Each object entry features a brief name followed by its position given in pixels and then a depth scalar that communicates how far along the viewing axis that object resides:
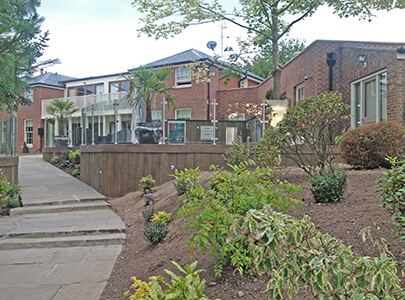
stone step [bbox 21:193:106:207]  8.29
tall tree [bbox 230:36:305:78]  37.34
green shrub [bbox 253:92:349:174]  5.31
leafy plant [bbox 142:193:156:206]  7.42
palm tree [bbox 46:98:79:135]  18.98
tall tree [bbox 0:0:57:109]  4.83
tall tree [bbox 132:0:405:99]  10.15
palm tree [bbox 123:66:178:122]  10.27
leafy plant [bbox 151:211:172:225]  5.55
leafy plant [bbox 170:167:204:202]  3.43
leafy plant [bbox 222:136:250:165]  8.11
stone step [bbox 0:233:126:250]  5.61
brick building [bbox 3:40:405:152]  9.31
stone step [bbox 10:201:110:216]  7.84
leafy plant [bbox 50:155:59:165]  16.00
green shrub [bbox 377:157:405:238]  2.85
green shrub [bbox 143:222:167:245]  4.95
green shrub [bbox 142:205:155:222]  5.97
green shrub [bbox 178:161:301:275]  3.04
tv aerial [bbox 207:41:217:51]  19.41
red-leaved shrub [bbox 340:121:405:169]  6.01
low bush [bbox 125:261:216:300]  2.41
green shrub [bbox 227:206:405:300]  1.77
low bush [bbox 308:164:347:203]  4.45
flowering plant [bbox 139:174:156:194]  8.24
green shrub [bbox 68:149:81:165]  13.79
